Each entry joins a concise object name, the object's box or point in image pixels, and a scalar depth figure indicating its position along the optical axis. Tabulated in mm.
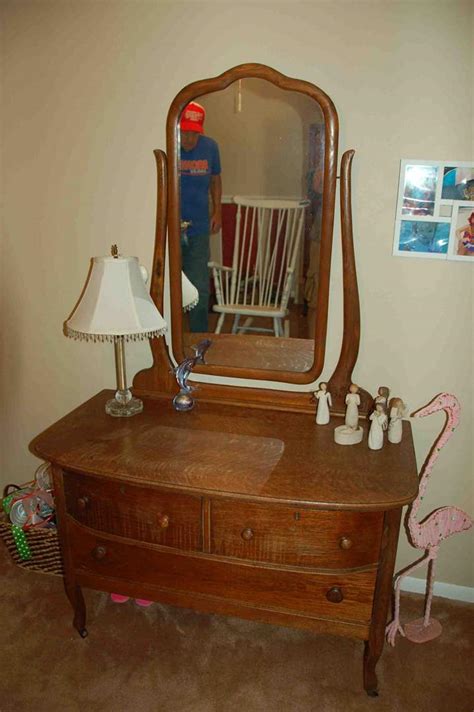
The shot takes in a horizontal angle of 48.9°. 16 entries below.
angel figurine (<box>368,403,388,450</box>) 1578
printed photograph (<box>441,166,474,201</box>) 1629
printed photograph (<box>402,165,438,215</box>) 1647
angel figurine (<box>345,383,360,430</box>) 1646
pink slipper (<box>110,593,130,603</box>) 2020
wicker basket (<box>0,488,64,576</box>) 2045
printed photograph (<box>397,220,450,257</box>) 1688
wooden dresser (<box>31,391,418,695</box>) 1435
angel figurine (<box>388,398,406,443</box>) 1622
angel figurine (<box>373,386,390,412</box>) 1636
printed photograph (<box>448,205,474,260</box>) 1657
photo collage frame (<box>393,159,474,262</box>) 1640
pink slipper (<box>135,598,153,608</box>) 2002
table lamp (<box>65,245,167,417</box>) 1637
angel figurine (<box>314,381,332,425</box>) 1724
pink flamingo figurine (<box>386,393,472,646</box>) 1697
